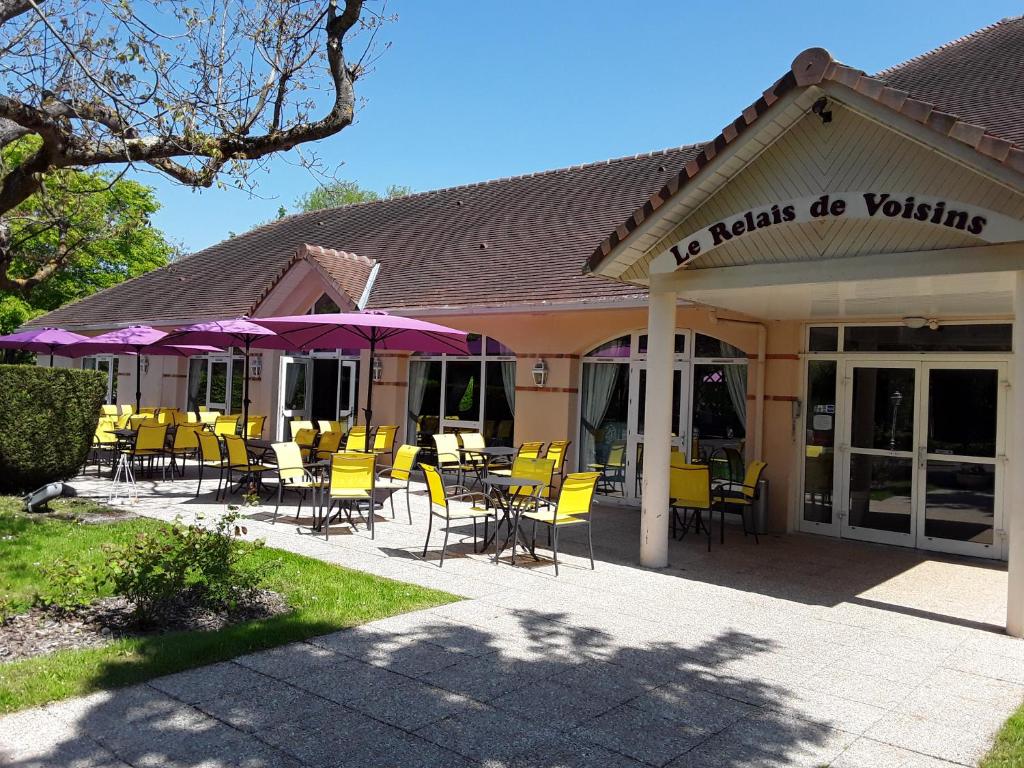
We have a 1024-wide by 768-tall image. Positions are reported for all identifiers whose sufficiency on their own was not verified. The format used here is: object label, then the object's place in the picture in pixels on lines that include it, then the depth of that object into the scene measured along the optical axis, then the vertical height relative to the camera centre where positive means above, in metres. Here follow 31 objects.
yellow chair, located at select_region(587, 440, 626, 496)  12.41 -0.95
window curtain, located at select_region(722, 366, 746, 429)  11.15 +0.44
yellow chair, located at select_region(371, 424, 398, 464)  12.87 -0.64
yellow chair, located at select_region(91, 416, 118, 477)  13.67 -0.90
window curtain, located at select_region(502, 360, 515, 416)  13.82 +0.46
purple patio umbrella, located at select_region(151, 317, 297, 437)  11.43 +0.94
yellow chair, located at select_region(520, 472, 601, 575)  7.89 -0.96
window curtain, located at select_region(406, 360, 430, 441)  15.30 +0.26
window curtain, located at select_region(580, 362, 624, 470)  12.62 +0.17
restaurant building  6.50 +1.33
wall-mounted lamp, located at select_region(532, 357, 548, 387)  12.94 +0.59
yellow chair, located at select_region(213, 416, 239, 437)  14.95 -0.61
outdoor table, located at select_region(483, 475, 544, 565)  8.11 -0.99
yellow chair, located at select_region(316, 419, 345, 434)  14.14 -0.51
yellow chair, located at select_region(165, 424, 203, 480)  13.09 -0.83
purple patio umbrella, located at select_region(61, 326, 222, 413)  13.91 +0.85
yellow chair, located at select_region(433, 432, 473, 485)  12.54 -0.80
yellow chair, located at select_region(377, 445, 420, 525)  10.17 -0.81
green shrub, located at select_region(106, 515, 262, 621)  5.38 -1.30
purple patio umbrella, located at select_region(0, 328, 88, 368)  14.89 +0.88
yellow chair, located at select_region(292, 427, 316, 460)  12.95 -0.70
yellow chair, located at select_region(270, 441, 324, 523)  9.91 -0.94
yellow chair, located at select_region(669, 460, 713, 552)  9.16 -0.87
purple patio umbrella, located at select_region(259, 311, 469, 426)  10.52 +1.01
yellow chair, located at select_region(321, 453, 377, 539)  8.81 -0.90
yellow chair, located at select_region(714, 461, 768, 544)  9.80 -0.98
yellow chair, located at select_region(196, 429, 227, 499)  11.50 -0.82
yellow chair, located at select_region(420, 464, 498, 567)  7.79 -0.95
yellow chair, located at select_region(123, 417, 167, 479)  12.43 -0.84
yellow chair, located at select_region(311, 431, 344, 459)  12.23 -0.70
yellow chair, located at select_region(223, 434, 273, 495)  10.77 -0.89
